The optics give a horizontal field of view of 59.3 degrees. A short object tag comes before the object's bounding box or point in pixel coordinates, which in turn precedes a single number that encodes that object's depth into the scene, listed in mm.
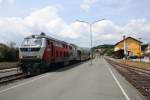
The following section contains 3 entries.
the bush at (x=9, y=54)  26351
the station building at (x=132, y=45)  57825
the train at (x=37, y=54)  12237
